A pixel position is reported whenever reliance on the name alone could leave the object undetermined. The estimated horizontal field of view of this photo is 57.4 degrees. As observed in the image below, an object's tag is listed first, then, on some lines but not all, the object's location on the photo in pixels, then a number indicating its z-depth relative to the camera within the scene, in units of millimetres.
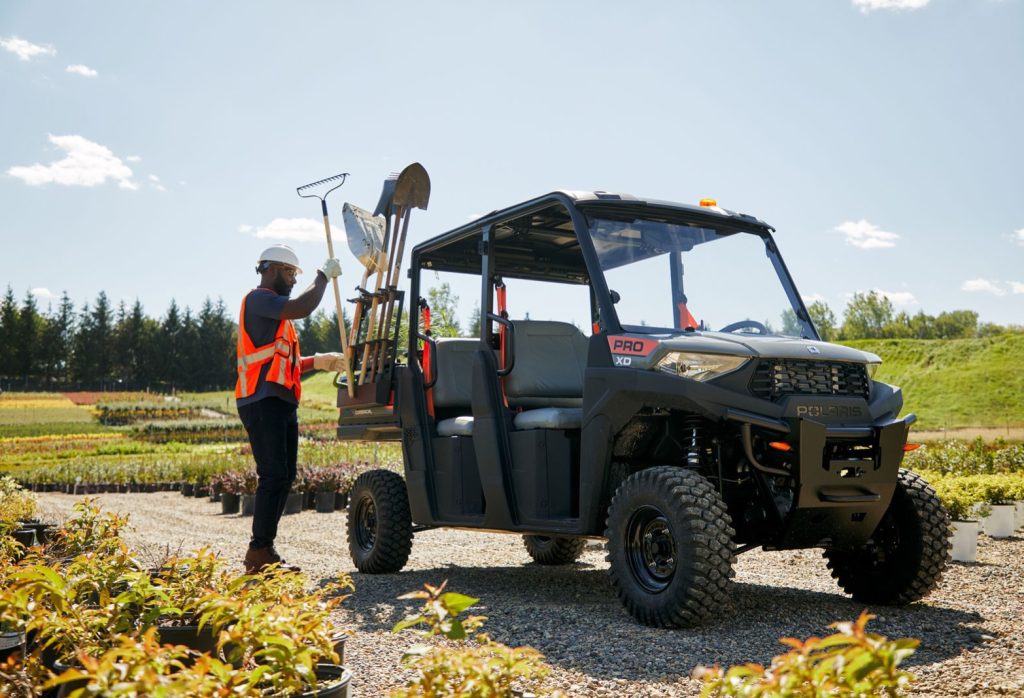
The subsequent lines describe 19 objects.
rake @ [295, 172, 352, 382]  6765
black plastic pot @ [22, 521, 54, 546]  6203
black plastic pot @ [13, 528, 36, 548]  5994
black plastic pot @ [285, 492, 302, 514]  13109
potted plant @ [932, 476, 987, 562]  7469
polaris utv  4707
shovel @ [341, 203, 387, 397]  7164
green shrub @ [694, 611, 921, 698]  1632
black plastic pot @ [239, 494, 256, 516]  13469
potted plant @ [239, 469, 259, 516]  13492
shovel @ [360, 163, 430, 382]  7092
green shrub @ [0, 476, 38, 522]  7090
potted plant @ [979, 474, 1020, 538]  8898
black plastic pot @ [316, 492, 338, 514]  13133
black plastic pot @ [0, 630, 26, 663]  3220
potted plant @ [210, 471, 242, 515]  13797
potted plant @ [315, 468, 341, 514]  13141
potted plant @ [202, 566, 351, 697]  2123
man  6086
